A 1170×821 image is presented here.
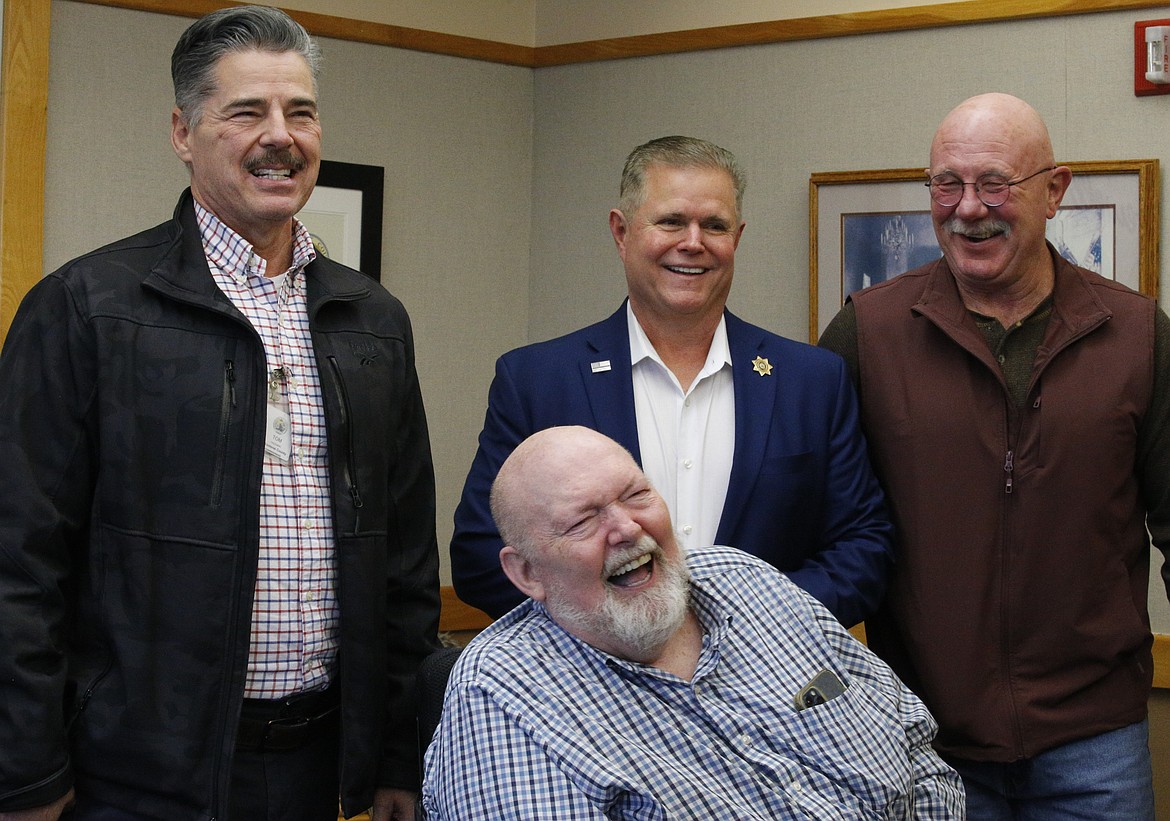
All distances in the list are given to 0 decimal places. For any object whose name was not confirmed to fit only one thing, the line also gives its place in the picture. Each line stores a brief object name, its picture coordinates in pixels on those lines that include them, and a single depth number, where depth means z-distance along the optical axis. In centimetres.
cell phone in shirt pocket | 203
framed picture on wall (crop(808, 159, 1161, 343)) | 337
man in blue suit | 238
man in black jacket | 196
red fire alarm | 329
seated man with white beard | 186
